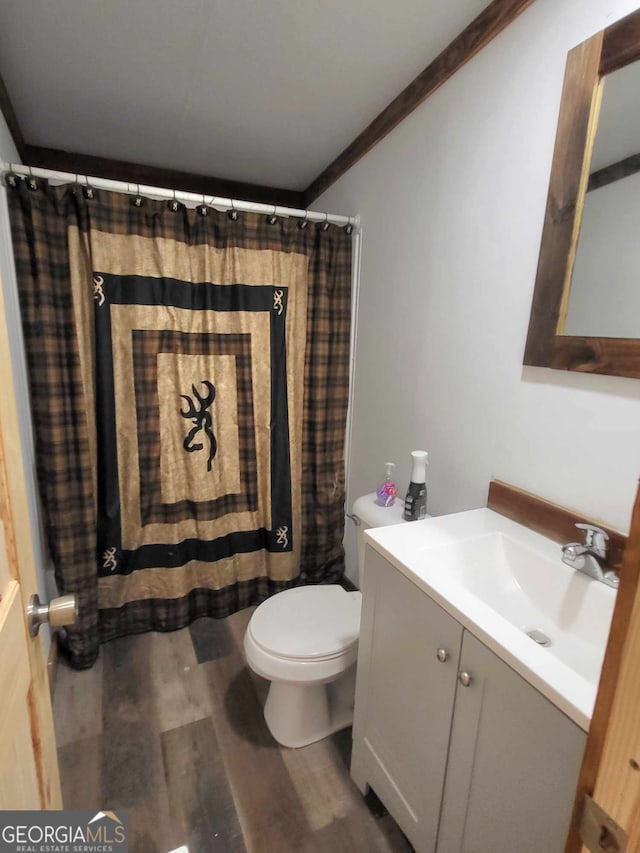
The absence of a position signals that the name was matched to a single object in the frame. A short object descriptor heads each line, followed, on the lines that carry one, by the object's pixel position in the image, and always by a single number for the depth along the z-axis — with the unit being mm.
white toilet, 1338
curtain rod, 1475
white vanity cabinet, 712
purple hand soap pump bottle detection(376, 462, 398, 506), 1594
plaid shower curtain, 1614
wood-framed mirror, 958
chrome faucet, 978
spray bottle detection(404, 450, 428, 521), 1443
